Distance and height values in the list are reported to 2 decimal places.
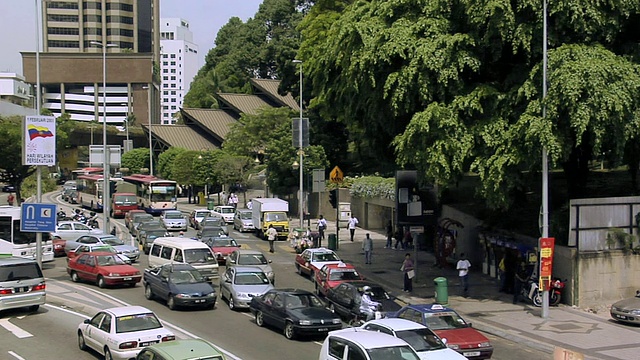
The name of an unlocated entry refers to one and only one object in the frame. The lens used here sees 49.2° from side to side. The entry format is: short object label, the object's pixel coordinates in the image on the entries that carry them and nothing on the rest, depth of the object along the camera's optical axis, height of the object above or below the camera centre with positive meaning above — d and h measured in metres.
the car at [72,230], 42.16 -4.29
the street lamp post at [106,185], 45.12 -1.62
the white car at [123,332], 16.22 -4.13
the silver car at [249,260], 29.70 -4.25
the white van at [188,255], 29.33 -4.05
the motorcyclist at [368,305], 21.11 -4.43
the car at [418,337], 14.89 -3.92
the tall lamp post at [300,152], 46.00 +0.60
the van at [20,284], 22.34 -4.03
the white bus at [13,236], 31.53 -3.46
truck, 47.19 -3.74
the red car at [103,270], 28.38 -4.56
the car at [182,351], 12.80 -3.56
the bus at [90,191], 66.50 -3.09
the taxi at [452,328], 17.06 -4.28
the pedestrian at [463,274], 27.53 -4.48
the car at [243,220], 51.30 -4.44
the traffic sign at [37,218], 28.78 -2.39
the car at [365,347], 13.41 -3.65
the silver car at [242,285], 24.12 -4.42
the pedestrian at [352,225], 45.66 -4.19
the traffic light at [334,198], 41.56 -2.21
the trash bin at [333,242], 40.75 -4.74
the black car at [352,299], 22.11 -4.49
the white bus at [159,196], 62.41 -3.19
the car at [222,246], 34.88 -4.37
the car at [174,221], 50.59 -4.40
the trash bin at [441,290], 25.56 -4.74
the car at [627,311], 22.47 -4.84
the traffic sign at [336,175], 45.76 -0.93
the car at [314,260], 31.19 -4.47
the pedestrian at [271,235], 40.88 -4.34
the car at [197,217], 52.97 -4.33
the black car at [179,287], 23.72 -4.44
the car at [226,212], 57.02 -4.24
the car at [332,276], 26.31 -4.42
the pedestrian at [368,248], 35.88 -4.47
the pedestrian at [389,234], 41.77 -4.39
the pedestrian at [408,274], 28.23 -4.56
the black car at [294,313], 19.58 -4.44
